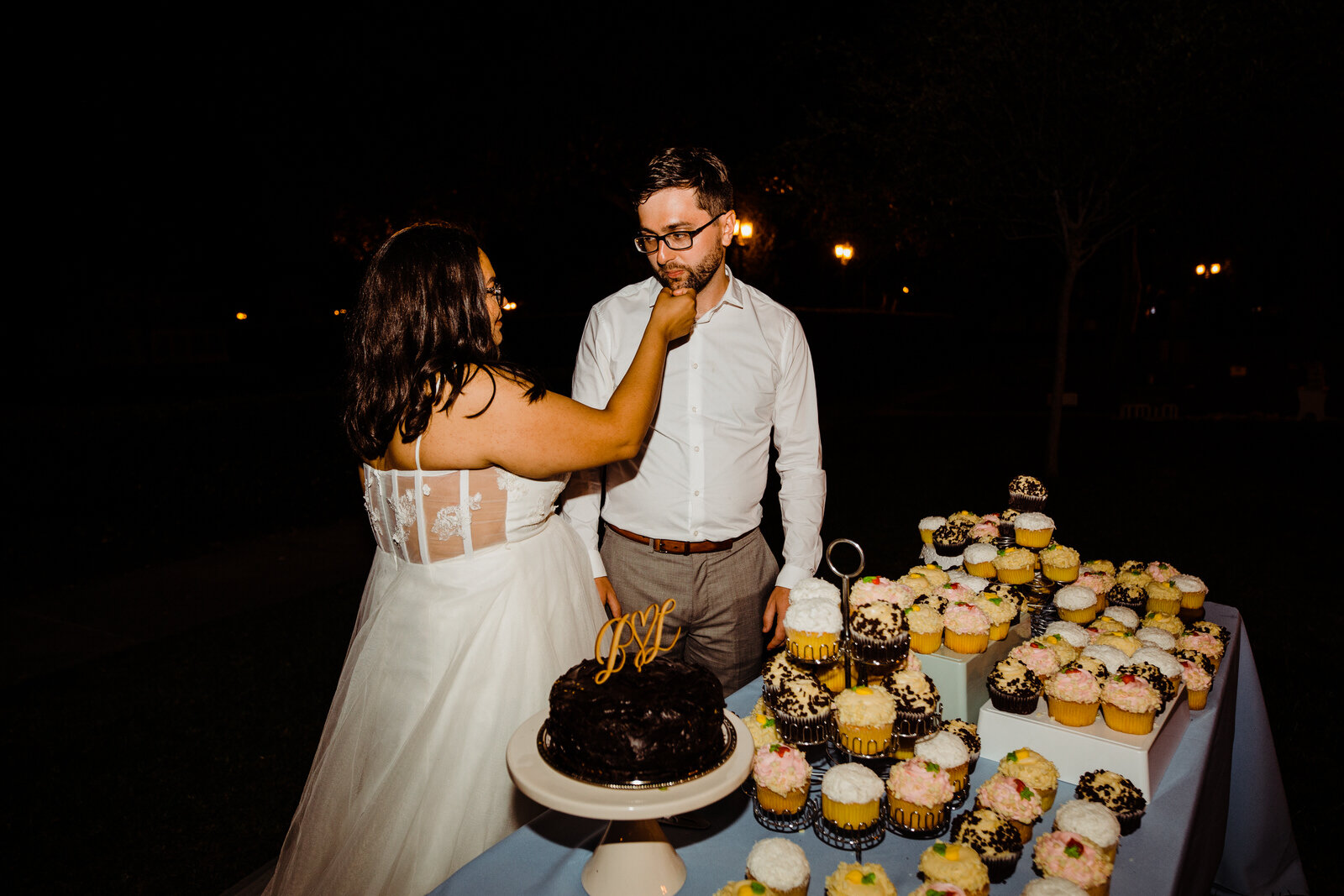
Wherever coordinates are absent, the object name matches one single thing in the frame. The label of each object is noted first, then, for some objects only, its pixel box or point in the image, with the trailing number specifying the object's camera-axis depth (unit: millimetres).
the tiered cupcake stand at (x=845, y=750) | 1733
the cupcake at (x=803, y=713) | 1905
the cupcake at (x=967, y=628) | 2184
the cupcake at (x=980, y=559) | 2855
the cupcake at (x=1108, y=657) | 2154
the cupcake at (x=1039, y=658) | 2123
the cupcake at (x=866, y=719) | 1838
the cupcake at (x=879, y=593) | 2179
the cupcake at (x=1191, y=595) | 2867
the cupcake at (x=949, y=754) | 1820
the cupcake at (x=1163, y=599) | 2840
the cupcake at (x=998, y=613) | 2324
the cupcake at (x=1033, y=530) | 2928
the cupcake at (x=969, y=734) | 1954
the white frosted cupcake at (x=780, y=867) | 1464
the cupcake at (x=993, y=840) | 1622
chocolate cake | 1486
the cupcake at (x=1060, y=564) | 2826
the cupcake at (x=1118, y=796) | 1764
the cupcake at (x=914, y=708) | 1882
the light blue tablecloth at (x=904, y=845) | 1650
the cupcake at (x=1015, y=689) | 2045
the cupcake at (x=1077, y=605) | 2639
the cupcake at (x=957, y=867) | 1492
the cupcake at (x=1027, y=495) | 3168
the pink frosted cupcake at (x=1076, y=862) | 1521
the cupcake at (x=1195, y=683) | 2293
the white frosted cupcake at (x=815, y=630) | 2008
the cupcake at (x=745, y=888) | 1435
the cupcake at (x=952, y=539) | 3223
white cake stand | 1391
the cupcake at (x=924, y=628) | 2164
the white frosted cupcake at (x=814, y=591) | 2092
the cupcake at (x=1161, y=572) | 2955
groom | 3010
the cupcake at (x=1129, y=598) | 2842
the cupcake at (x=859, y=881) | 1459
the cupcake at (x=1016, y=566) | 2773
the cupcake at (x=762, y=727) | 1921
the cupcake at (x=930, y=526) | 3379
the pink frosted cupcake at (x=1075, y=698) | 1983
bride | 2174
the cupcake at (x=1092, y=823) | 1632
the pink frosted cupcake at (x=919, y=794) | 1702
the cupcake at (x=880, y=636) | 2018
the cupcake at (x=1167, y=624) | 2616
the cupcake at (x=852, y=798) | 1689
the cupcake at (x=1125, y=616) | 2594
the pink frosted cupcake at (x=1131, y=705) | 1947
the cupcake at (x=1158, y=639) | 2414
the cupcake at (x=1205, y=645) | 2504
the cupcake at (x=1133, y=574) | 2898
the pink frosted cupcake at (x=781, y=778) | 1743
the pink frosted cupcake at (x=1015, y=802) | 1722
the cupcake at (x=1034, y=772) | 1839
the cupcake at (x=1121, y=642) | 2326
